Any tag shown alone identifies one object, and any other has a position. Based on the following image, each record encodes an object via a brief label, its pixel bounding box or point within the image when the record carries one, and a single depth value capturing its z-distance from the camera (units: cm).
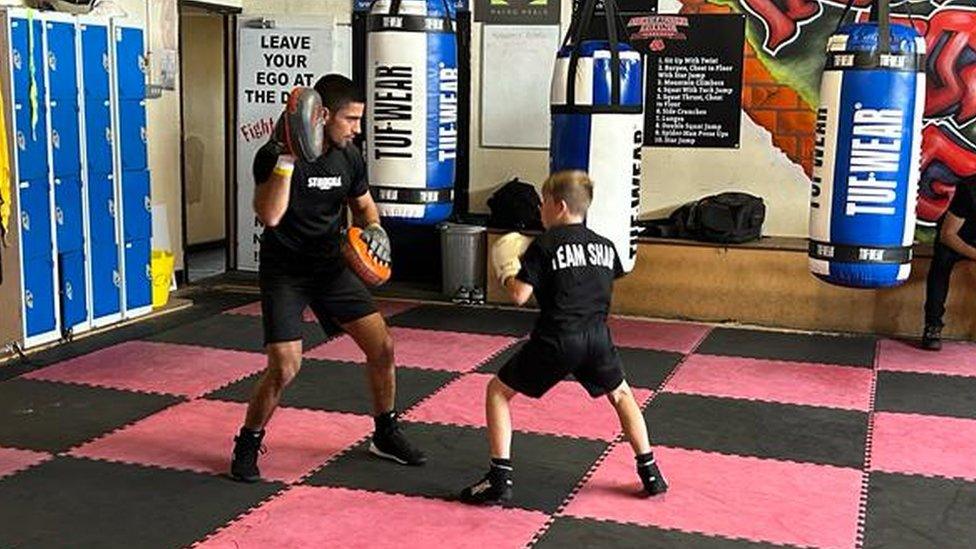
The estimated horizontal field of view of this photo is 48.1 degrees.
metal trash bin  779
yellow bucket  724
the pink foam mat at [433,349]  607
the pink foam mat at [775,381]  550
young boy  364
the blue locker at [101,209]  651
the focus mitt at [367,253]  397
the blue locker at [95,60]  634
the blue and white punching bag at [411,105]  550
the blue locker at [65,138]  615
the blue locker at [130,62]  662
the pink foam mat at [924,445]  442
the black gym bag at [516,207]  765
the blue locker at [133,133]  671
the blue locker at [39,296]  599
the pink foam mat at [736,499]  373
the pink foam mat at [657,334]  665
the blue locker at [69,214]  623
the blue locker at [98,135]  643
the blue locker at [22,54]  580
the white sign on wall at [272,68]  833
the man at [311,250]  386
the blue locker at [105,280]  655
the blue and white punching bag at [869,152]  491
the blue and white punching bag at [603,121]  512
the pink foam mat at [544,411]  486
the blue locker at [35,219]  596
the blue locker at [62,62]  607
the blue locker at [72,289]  628
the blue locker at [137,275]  684
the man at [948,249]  643
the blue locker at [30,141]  589
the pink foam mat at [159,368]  550
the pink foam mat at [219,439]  432
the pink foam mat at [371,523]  356
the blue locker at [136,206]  678
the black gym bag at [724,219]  719
